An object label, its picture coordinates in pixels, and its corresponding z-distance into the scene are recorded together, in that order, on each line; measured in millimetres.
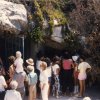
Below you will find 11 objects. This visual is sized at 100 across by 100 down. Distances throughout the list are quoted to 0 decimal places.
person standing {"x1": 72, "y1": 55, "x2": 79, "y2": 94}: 16359
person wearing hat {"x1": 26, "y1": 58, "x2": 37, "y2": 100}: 14781
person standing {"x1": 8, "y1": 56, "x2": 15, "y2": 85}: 15156
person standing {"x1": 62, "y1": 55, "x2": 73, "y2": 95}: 16422
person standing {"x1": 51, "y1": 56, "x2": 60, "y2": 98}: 16062
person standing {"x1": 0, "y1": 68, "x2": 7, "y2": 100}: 14570
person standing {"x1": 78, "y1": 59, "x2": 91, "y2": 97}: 16094
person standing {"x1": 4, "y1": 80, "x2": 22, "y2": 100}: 13133
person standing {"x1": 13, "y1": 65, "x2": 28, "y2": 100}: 14891
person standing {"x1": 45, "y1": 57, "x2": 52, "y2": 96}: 15656
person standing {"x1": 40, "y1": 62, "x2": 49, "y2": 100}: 15070
